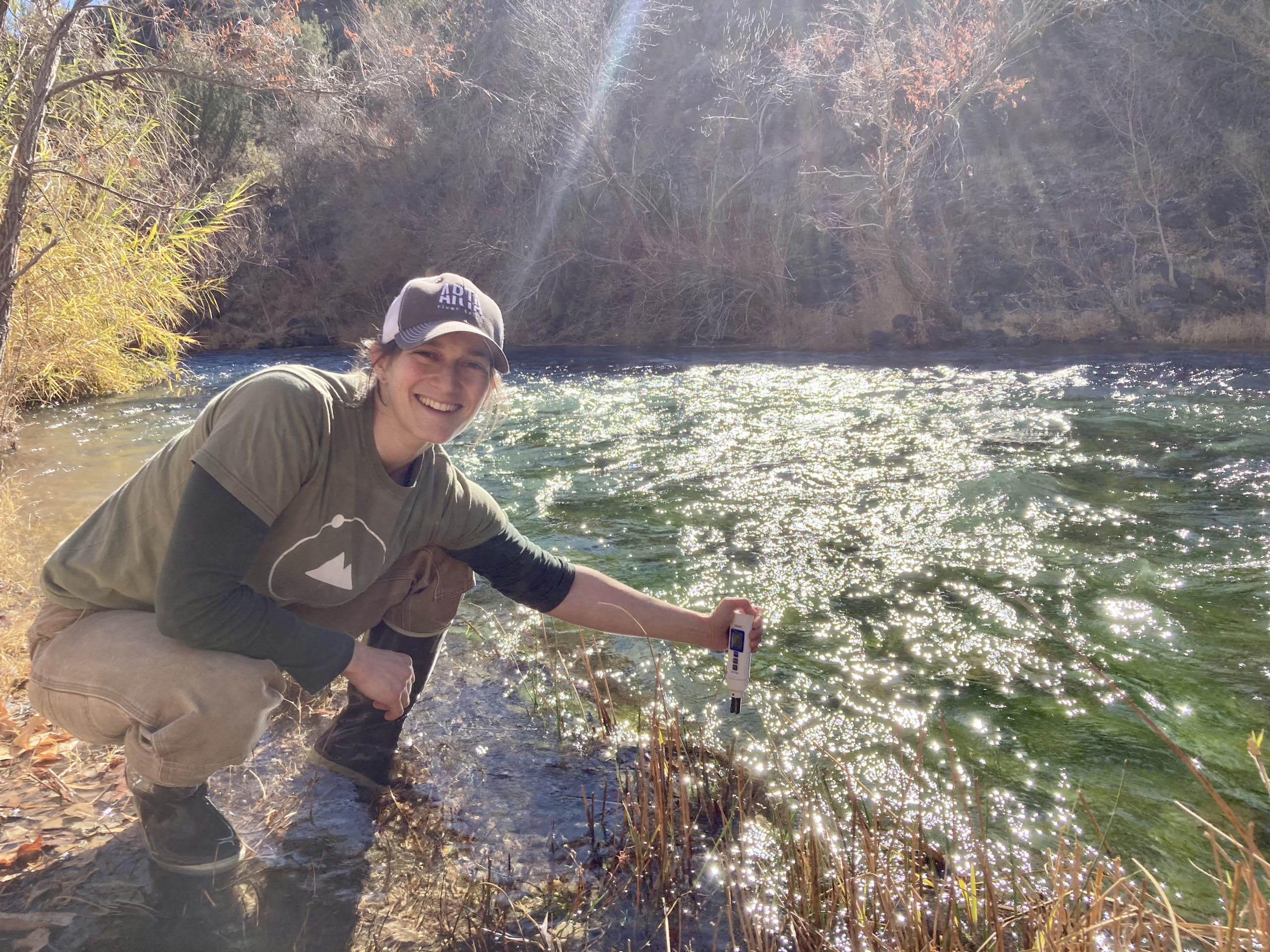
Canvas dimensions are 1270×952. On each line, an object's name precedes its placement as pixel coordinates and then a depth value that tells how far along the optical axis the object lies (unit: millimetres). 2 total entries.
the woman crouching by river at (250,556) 2230
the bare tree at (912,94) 17562
